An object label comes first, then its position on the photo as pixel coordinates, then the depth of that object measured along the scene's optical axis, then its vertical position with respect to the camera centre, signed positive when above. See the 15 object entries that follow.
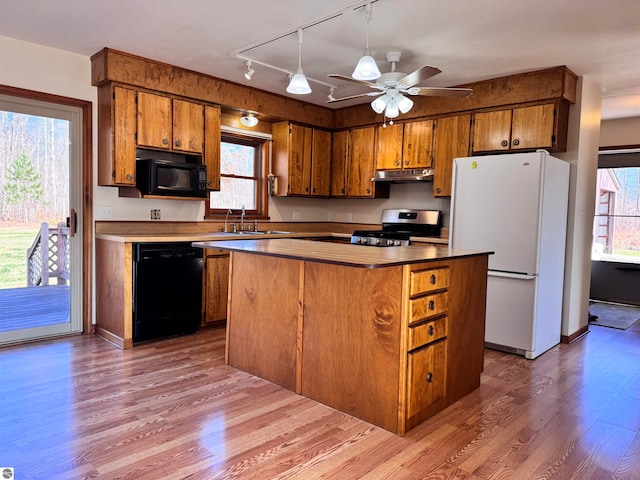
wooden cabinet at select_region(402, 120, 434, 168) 4.86 +0.80
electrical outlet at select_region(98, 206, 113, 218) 4.07 -0.04
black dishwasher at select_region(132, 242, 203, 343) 3.73 -0.69
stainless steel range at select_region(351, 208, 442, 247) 5.06 -0.11
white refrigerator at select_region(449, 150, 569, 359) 3.63 -0.12
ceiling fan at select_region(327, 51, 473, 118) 3.22 +0.92
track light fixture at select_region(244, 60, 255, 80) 3.80 +1.22
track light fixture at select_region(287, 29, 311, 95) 3.00 +0.86
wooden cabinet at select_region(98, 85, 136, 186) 3.82 +0.63
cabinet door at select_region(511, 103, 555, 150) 3.98 +0.85
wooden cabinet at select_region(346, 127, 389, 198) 5.43 +0.61
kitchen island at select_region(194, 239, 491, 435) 2.35 -0.64
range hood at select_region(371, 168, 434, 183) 4.87 +0.47
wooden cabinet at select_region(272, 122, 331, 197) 5.36 +0.68
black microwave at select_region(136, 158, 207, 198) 3.96 +0.29
